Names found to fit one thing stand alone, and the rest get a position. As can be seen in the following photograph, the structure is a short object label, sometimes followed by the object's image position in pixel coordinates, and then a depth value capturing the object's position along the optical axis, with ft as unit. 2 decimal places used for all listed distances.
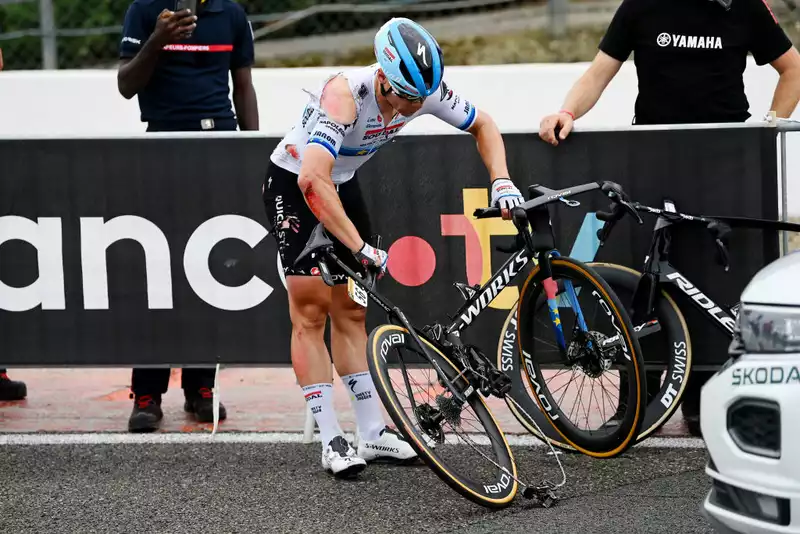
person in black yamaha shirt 38.99
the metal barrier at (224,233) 38.73
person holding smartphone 42.22
